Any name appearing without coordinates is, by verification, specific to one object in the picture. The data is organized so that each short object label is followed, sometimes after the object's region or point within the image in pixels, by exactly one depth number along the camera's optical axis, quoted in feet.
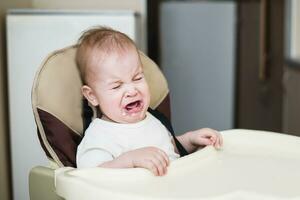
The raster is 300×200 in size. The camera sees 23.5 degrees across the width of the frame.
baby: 4.05
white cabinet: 5.93
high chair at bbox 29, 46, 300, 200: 3.50
